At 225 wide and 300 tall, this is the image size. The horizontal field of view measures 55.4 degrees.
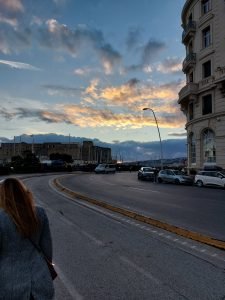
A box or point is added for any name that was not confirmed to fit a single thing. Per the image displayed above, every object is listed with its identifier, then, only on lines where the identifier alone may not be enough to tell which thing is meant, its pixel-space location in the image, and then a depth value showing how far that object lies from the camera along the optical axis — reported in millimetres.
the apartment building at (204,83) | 21499
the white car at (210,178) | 16647
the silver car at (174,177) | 18945
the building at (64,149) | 102369
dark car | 23300
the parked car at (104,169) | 36807
